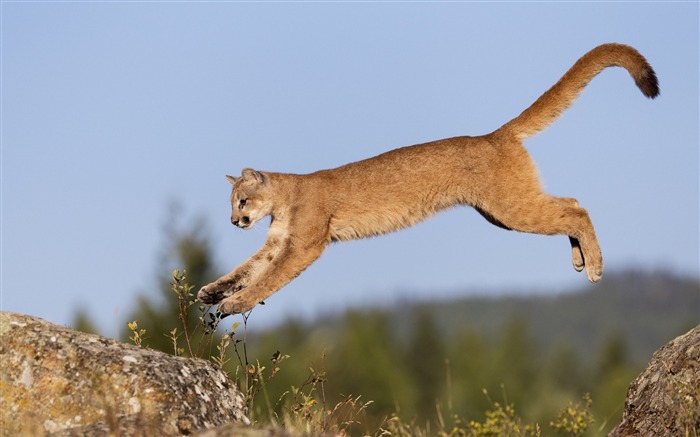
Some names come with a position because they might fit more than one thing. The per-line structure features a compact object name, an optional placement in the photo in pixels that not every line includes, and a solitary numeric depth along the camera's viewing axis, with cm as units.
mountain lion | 2048
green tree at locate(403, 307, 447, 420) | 16412
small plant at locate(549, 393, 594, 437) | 1916
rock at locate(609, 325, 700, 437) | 1381
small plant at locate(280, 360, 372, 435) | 1475
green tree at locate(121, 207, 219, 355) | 6912
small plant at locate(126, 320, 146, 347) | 1521
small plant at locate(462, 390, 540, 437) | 1733
